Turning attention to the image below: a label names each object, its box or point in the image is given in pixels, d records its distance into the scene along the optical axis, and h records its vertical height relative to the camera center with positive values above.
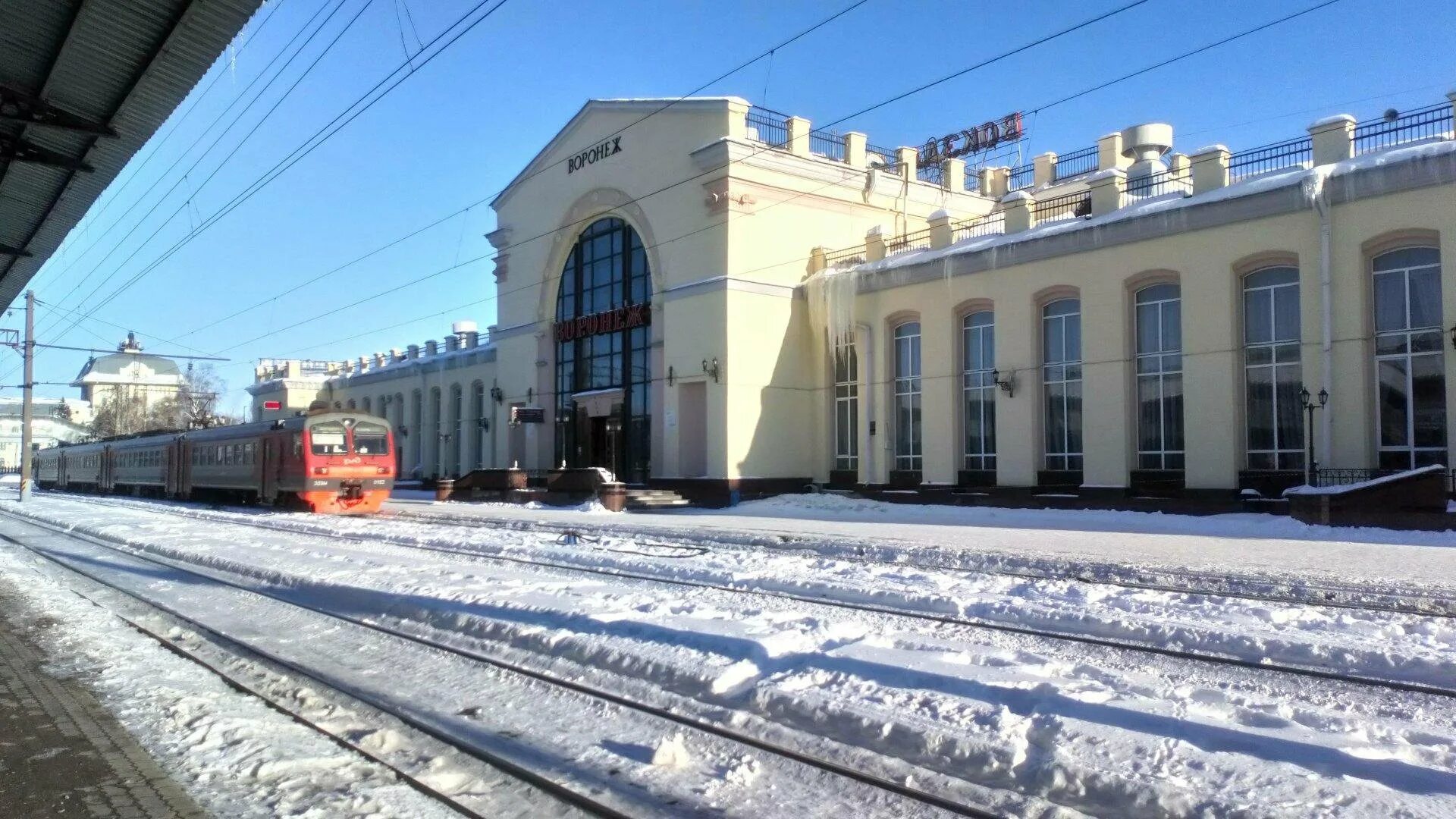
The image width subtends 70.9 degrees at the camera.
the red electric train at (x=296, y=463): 28.44 -0.21
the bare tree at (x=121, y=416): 83.75 +3.42
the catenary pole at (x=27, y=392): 39.03 +2.60
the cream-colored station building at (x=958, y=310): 20.19 +3.72
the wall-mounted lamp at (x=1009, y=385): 26.05 +1.70
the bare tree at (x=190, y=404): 79.12 +4.40
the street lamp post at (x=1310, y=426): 20.33 +0.48
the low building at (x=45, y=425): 112.06 +3.74
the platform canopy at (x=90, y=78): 8.08 +3.35
